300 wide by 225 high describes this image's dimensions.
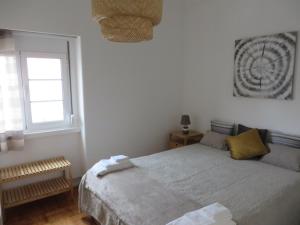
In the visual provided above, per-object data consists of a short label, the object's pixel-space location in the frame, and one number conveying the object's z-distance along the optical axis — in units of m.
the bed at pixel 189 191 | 1.70
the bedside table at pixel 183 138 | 3.60
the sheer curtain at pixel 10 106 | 2.62
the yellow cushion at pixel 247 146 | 2.69
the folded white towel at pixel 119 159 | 2.44
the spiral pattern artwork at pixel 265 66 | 2.66
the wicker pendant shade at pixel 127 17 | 1.26
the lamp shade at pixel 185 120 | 3.63
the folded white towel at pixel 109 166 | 2.30
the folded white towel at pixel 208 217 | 1.47
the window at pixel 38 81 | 2.64
